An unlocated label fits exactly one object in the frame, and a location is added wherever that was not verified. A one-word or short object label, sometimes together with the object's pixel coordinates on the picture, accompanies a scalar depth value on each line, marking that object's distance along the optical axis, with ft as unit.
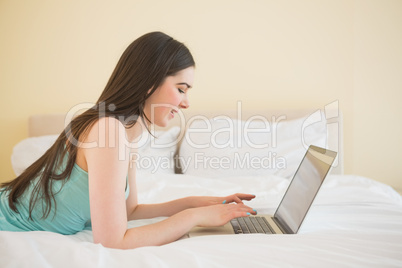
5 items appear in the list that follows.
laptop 3.34
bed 2.51
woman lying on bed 3.02
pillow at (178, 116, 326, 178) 7.48
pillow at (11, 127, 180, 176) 7.16
